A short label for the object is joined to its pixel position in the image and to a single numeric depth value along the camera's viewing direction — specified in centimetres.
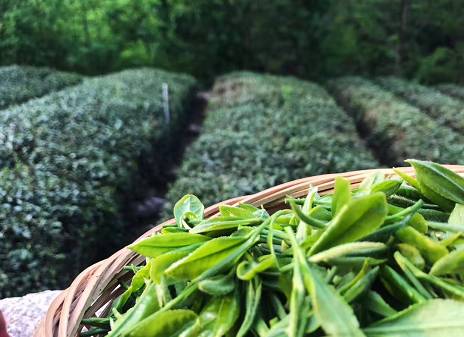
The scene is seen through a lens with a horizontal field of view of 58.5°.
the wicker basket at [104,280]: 20
